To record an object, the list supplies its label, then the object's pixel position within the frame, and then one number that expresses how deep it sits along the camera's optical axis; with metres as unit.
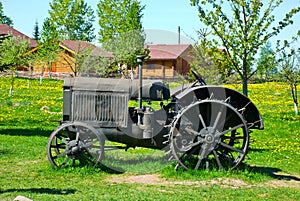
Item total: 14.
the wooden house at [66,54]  42.98
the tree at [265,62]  17.44
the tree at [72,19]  64.19
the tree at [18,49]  34.52
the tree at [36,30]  97.57
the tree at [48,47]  47.31
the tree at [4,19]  78.22
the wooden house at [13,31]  64.36
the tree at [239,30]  16.41
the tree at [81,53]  38.78
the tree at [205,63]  17.22
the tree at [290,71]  27.77
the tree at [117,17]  46.44
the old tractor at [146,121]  9.62
